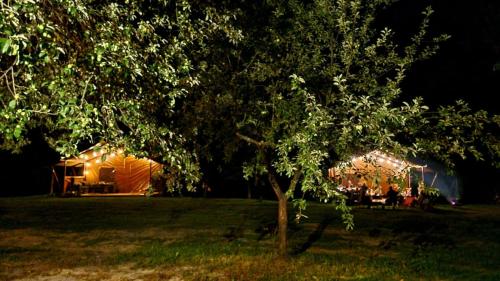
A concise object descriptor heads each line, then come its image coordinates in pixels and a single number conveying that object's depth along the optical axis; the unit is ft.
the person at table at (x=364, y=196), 102.85
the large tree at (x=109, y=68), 18.92
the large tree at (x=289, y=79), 36.70
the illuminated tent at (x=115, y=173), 143.33
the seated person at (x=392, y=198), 98.66
